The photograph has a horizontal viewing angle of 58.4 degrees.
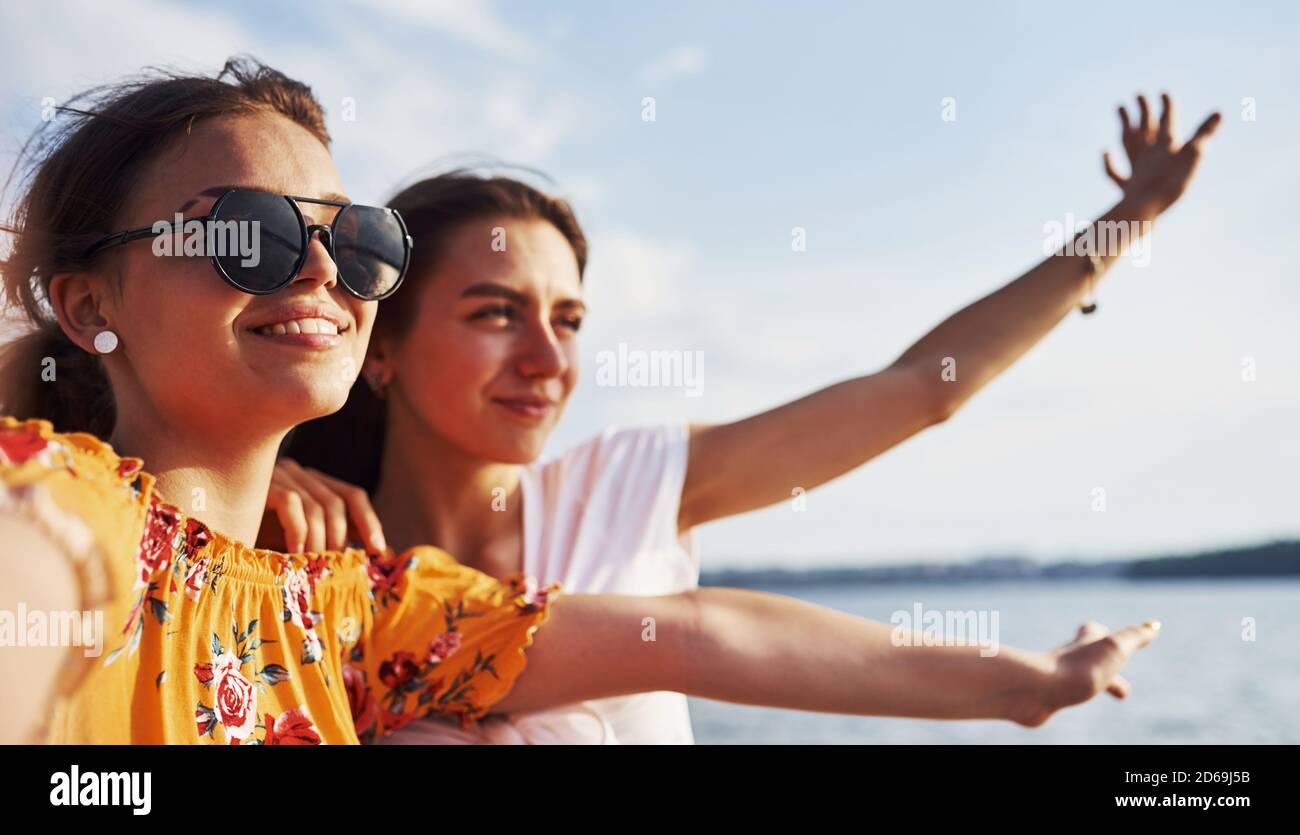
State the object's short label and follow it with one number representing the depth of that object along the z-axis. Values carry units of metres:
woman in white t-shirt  0.98
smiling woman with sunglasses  0.47
